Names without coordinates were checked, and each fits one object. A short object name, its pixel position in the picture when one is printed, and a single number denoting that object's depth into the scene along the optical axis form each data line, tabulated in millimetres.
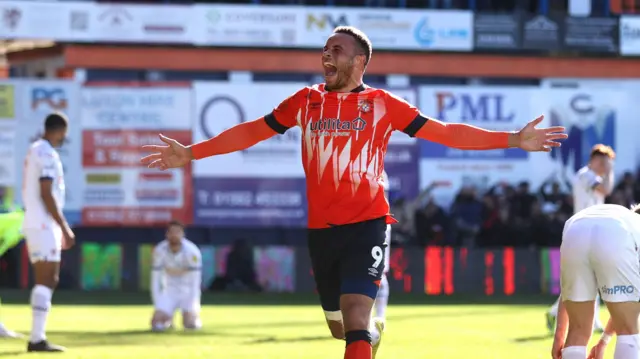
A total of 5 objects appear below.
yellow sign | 31859
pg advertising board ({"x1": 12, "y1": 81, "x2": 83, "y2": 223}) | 31797
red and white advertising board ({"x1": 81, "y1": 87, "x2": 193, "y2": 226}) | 32156
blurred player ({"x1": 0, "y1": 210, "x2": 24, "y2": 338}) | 19625
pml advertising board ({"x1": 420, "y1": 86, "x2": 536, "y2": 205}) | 33781
